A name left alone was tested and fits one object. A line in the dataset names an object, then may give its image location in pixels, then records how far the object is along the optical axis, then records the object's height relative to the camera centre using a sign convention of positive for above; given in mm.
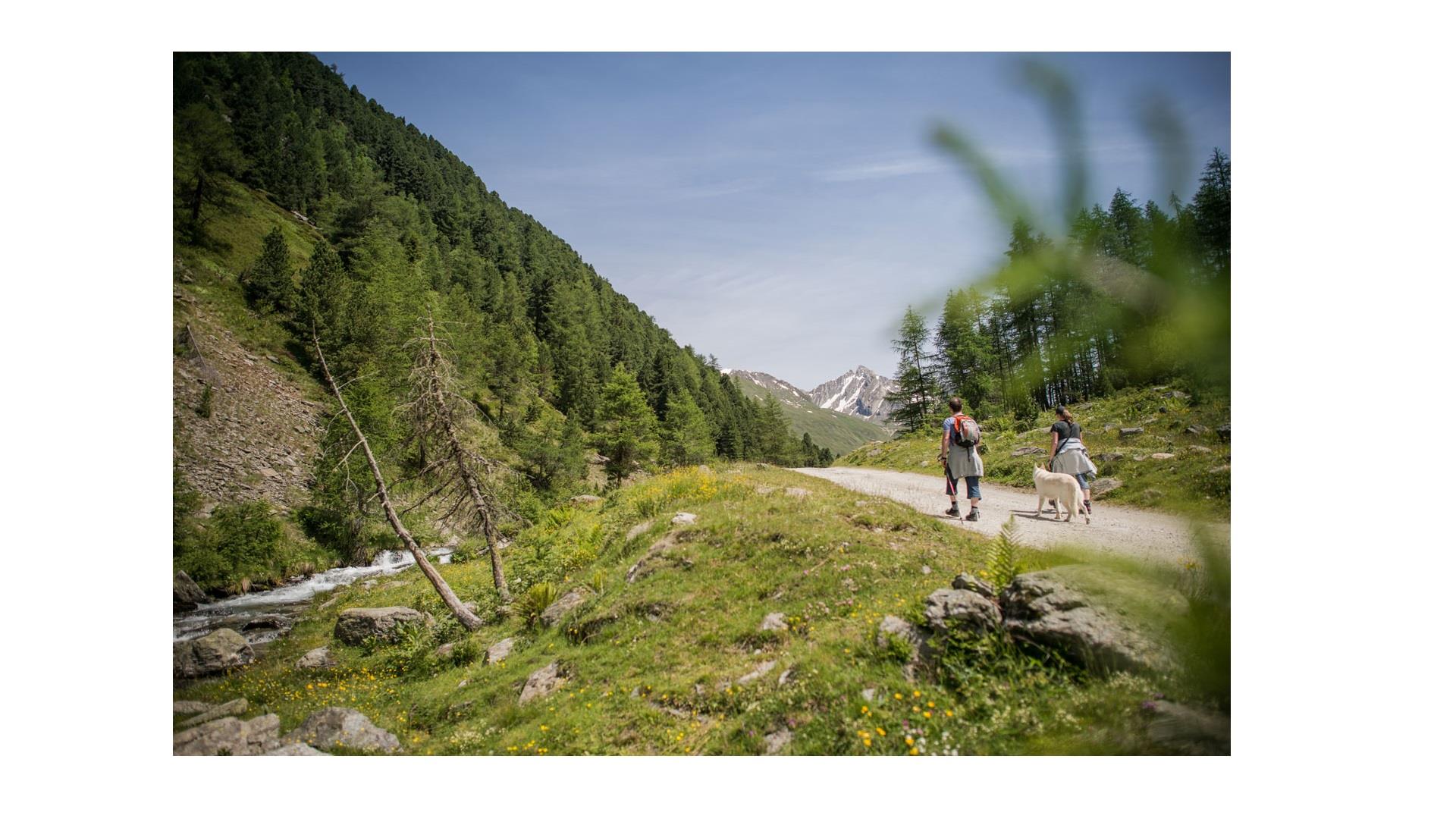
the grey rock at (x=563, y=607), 8914 -3379
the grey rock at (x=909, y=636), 4820 -2187
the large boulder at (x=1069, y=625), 3736 -1699
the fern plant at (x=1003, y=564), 5113 -1542
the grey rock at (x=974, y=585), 5109 -1741
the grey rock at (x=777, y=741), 4594 -2936
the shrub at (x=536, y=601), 9500 -3444
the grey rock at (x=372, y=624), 11367 -4647
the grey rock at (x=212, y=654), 8125 -4178
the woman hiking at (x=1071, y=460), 7113 -709
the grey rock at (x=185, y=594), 11602 -4227
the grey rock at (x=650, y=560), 8677 -2514
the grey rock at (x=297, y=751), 5305 -3433
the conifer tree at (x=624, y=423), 35875 -598
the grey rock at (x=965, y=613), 4777 -1897
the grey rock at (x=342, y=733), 5867 -3671
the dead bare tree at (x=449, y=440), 10844 -522
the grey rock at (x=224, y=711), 5989 -3650
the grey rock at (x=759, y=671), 5551 -2825
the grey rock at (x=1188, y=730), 2766 -1919
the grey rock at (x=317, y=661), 10156 -4874
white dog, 7328 -1151
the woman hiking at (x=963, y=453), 8070 -691
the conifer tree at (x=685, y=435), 43219 -1771
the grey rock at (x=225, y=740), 5418 -3461
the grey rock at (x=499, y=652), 8344 -3881
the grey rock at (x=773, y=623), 6325 -2604
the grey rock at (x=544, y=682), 6609 -3497
